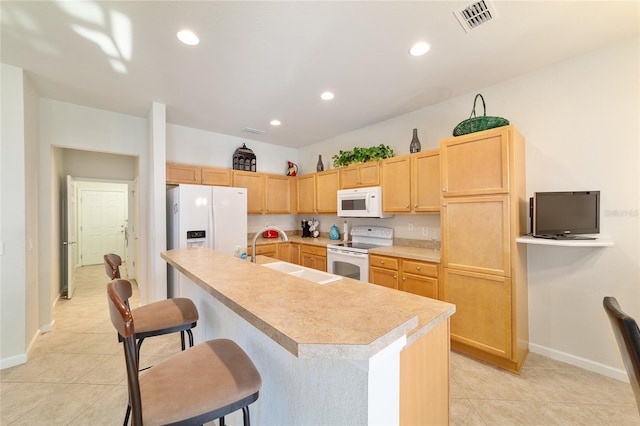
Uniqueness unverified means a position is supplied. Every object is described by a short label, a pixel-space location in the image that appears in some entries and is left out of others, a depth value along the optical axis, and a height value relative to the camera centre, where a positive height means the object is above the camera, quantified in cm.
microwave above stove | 353 +16
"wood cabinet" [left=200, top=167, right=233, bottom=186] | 397 +61
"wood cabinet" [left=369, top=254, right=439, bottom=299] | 271 -70
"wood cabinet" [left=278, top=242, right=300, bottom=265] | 447 -67
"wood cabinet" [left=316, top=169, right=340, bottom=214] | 422 +39
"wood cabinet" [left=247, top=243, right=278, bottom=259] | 419 -60
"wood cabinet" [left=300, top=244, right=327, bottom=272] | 394 -69
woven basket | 233 +82
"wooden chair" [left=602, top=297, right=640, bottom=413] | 86 -45
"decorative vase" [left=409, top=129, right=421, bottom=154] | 323 +87
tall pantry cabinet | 221 -30
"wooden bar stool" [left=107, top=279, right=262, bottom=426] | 83 -64
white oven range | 333 -51
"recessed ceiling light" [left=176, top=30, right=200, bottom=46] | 194 +137
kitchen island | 69 -45
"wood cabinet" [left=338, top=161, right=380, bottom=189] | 362 +57
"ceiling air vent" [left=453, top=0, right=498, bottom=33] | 169 +136
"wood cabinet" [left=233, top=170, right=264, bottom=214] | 434 +49
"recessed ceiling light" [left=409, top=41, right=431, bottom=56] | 208 +136
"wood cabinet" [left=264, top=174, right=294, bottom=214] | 471 +38
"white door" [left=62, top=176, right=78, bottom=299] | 405 -34
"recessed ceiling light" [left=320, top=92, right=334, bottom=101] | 295 +138
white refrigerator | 330 -6
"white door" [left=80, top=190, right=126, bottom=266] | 675 -23
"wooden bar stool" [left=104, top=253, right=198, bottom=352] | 151 -62
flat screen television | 214 -3
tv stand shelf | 197 -25
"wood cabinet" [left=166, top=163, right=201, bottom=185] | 368 +60
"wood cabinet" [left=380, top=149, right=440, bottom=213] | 298 +37
